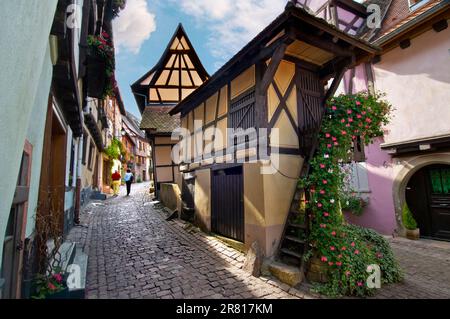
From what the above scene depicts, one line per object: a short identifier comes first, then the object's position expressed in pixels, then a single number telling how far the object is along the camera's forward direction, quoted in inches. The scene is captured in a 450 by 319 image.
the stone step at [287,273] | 155.2
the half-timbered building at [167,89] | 470.9
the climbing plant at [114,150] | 649.1
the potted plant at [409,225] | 284.6
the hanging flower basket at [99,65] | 211.3
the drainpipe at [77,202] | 276.8
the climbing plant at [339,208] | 151.4
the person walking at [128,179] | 540.9
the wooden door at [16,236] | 90.4
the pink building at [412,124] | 260.7
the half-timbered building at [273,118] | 179.6
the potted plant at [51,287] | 109.6
